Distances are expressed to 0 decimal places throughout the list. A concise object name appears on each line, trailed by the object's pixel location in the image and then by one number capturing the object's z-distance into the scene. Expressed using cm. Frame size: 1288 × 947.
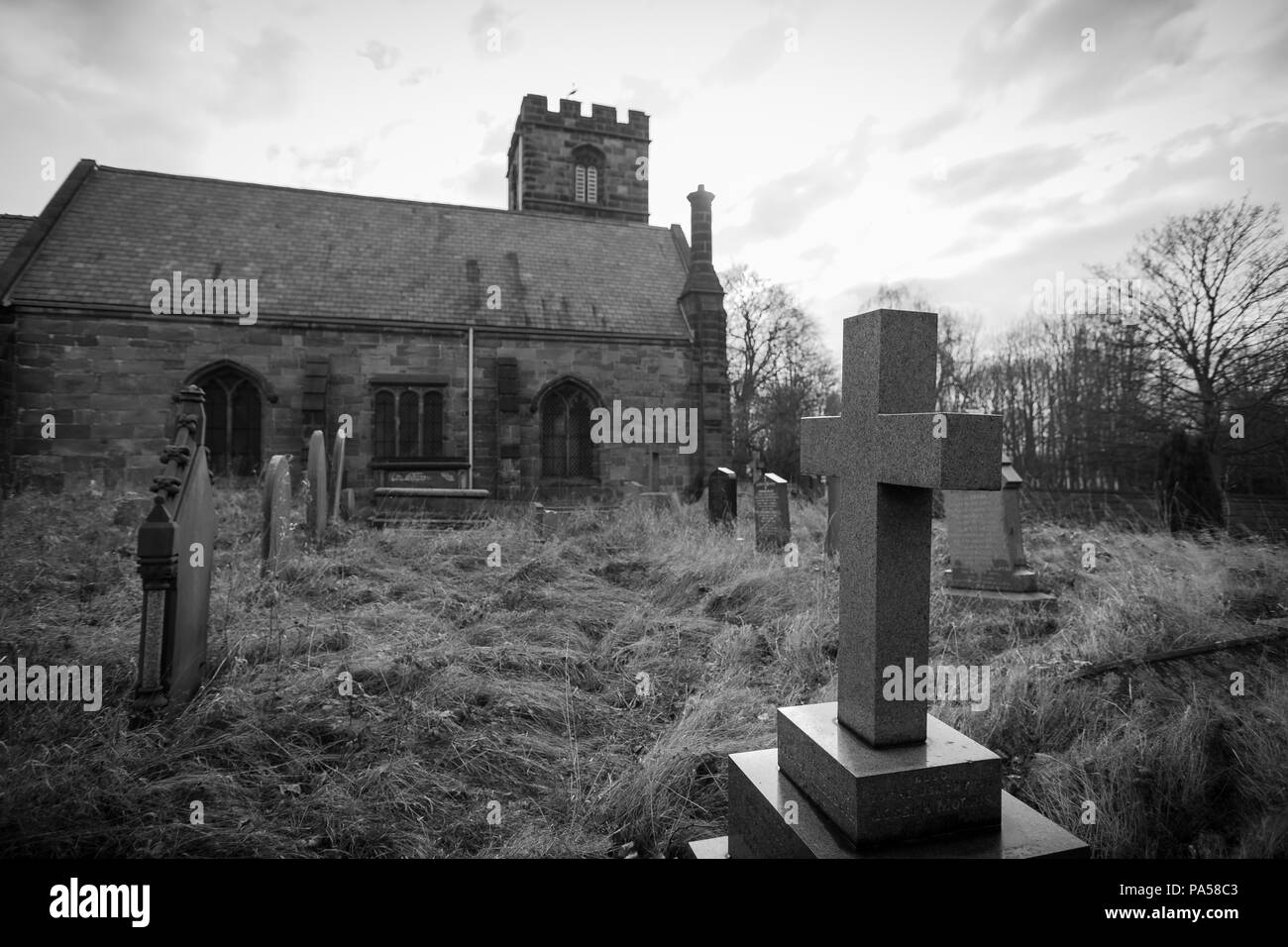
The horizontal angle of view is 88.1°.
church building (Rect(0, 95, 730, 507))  1415
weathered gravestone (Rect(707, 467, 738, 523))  1215
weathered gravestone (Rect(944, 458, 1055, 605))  675
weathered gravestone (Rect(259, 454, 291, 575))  707
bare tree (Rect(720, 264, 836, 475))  3438
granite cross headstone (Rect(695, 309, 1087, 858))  211
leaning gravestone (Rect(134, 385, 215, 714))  398
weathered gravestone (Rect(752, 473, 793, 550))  983
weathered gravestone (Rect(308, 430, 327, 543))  911
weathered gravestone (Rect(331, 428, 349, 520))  1071
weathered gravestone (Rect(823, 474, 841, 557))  881
